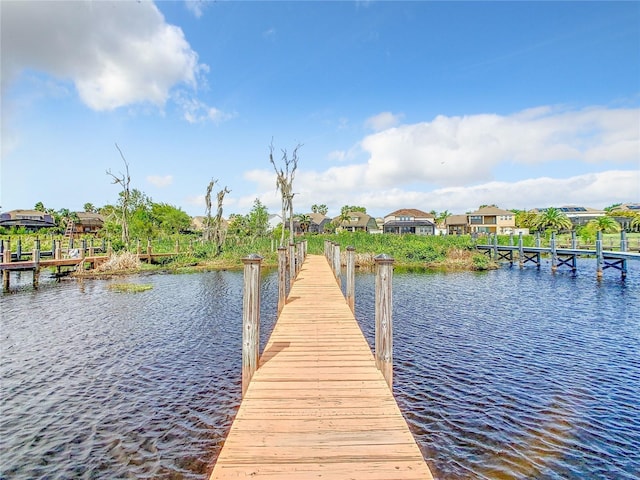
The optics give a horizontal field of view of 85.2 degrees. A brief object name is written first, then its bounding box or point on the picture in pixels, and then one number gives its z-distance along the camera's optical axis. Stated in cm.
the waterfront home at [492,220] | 7138
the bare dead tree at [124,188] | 3199
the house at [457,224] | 7616
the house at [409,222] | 7475
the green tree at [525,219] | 7053
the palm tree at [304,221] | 7394
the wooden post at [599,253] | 2306
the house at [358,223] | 8019
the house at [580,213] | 7991
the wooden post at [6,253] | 1967
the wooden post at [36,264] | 1958
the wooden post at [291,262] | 1297
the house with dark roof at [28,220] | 5578
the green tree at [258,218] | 4609
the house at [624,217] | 6043
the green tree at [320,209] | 10025
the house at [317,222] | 7819
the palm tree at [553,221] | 5959
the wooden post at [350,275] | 1023
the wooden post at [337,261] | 1425
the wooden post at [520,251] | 2922
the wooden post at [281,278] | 978
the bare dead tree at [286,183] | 3492
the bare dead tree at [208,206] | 3934
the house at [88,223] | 6333
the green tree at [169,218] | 5689
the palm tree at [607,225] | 5090
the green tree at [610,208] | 8072
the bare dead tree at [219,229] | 3301
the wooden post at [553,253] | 2624
